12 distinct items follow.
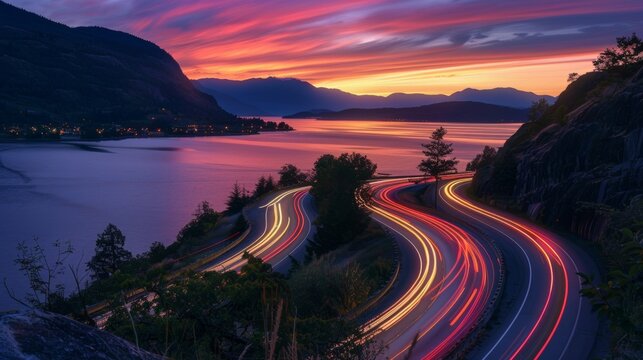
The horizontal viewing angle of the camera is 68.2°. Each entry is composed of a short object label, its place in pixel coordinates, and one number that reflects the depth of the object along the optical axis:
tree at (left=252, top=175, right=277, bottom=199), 77.44
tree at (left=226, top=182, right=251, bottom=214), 69.12
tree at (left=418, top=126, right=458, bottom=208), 57.16
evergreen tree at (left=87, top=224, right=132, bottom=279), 43.69
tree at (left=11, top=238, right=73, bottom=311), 8.60
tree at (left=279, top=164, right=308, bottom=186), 84.56
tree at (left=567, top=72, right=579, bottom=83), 75.75
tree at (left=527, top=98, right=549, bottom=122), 74.22
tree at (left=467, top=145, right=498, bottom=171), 64.69
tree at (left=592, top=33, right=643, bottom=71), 54.44
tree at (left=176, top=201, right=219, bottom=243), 55.38
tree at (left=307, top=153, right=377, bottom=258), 42.22
